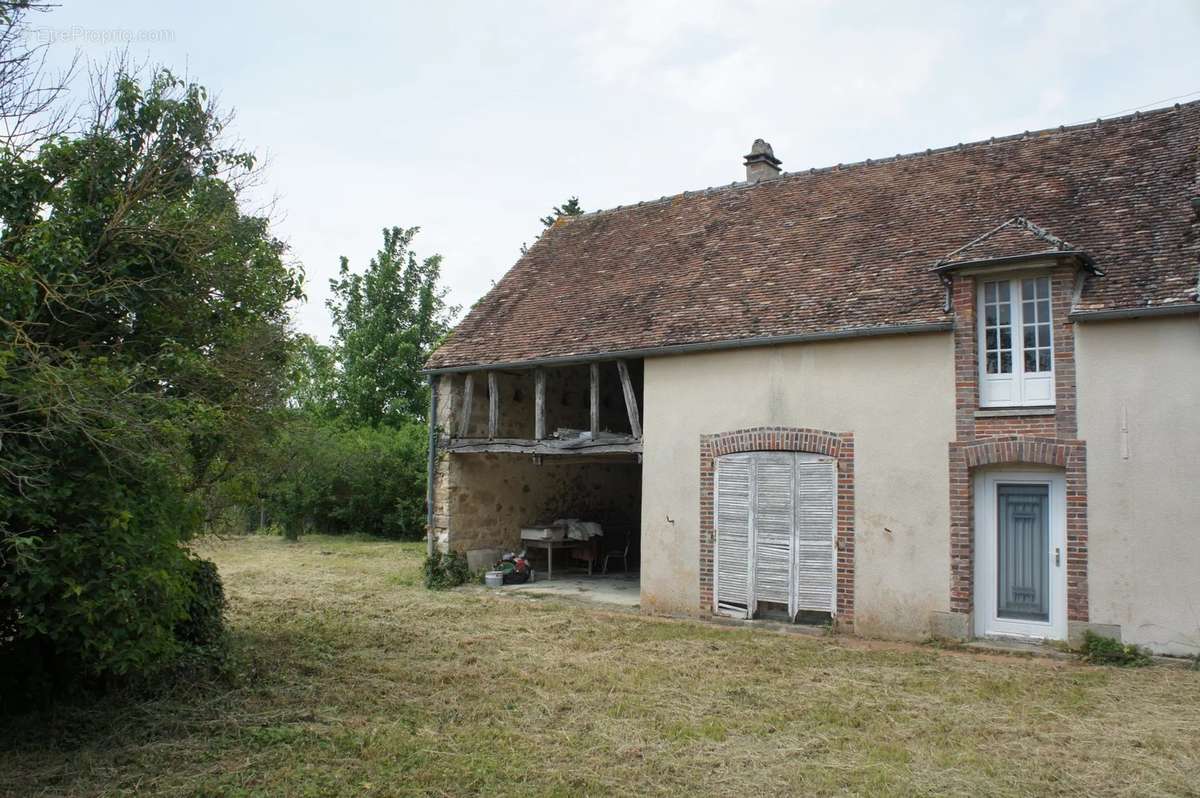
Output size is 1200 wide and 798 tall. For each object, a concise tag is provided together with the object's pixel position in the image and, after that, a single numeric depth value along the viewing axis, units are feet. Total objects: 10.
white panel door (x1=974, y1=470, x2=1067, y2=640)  30.81
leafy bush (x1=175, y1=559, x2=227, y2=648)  26.14
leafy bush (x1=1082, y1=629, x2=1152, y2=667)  28.43
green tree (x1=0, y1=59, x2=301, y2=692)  17.79
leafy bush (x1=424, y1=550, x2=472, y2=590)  46.70
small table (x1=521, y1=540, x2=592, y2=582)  49.60
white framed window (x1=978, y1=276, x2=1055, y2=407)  31.42
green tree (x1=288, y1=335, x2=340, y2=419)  96.99
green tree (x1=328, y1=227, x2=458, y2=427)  96.78
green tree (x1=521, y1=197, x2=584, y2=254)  92.48
